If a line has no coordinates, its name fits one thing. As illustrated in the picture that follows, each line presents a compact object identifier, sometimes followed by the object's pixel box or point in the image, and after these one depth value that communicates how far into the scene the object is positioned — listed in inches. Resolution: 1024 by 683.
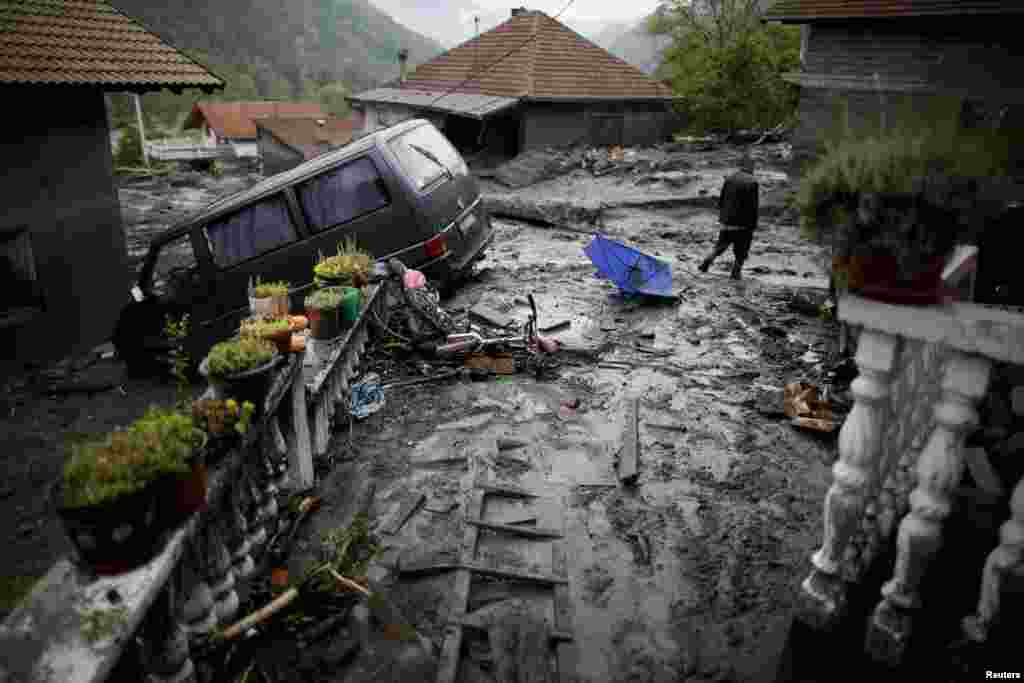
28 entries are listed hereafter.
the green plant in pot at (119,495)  79.2
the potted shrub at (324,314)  199.9
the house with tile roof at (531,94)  894.4
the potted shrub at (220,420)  110.3
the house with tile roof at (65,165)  342.0
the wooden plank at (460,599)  106.7
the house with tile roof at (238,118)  2379.4
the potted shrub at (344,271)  227.5
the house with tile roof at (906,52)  533.0
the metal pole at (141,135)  1617.4
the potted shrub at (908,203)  76.5
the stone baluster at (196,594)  97.9
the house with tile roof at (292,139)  1828.2
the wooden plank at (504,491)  163.8
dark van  288.4
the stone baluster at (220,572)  104.2
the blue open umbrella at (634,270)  336.5
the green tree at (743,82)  1198.3
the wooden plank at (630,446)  170.4
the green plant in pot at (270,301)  179.8
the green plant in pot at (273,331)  144.4
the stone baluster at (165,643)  87.0
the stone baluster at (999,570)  80.2
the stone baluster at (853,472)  82.9
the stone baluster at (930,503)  77.9
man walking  372.5
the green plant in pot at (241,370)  122.6
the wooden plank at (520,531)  147.2
